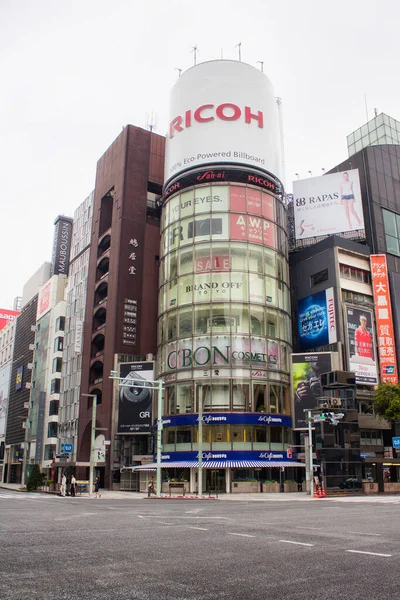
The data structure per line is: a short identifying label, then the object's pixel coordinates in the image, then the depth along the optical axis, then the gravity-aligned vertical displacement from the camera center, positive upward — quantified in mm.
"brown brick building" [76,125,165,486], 67875 +23033
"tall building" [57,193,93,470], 79312 +19707
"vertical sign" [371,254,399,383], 67250 +16923
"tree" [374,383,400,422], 59719 +6255
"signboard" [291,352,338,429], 61719 +9065
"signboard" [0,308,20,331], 153750 +39403
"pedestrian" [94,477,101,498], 50306 -2188
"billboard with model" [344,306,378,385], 65375 +13321
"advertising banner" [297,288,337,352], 67312 +17020
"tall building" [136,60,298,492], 58531 +19965
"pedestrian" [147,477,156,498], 46806 -2247
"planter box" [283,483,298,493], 56719 -2600
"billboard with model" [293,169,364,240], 74938 +33879
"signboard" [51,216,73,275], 99625 +38026
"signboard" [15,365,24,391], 108638 +16060
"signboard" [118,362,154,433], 63094 +6404
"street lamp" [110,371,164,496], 45719 +1228
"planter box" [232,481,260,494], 54844 -2476
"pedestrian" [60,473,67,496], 48125 -2041
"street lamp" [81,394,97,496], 49550 -292
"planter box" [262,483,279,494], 55312 -2603
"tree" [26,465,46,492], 62094 -2052
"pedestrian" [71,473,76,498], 46531 -2119
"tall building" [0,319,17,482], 118812 +19762
